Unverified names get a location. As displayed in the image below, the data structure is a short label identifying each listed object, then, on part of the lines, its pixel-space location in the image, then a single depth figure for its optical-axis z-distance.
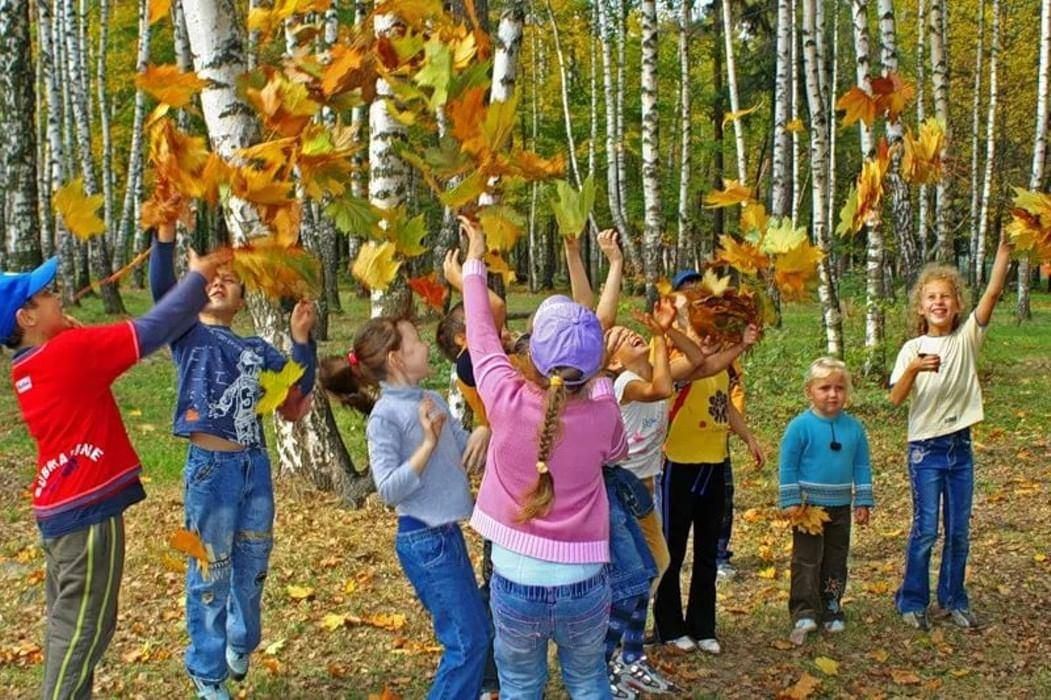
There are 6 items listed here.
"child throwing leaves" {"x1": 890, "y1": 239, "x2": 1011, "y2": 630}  4.73
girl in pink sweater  2.80
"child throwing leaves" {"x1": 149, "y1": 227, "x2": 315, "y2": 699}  3.70
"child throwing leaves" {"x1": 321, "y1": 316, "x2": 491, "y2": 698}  3.33
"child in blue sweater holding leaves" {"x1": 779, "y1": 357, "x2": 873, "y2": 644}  4.64
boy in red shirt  3.13
